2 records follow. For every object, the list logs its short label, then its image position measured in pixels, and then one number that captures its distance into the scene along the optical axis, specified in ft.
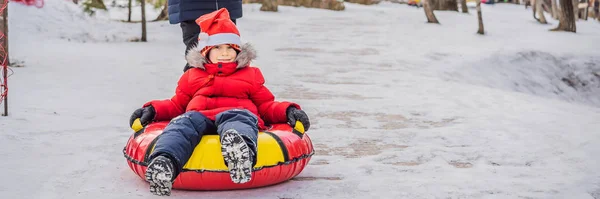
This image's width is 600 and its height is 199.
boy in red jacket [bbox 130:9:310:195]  14.97
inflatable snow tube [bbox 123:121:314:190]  14.11
